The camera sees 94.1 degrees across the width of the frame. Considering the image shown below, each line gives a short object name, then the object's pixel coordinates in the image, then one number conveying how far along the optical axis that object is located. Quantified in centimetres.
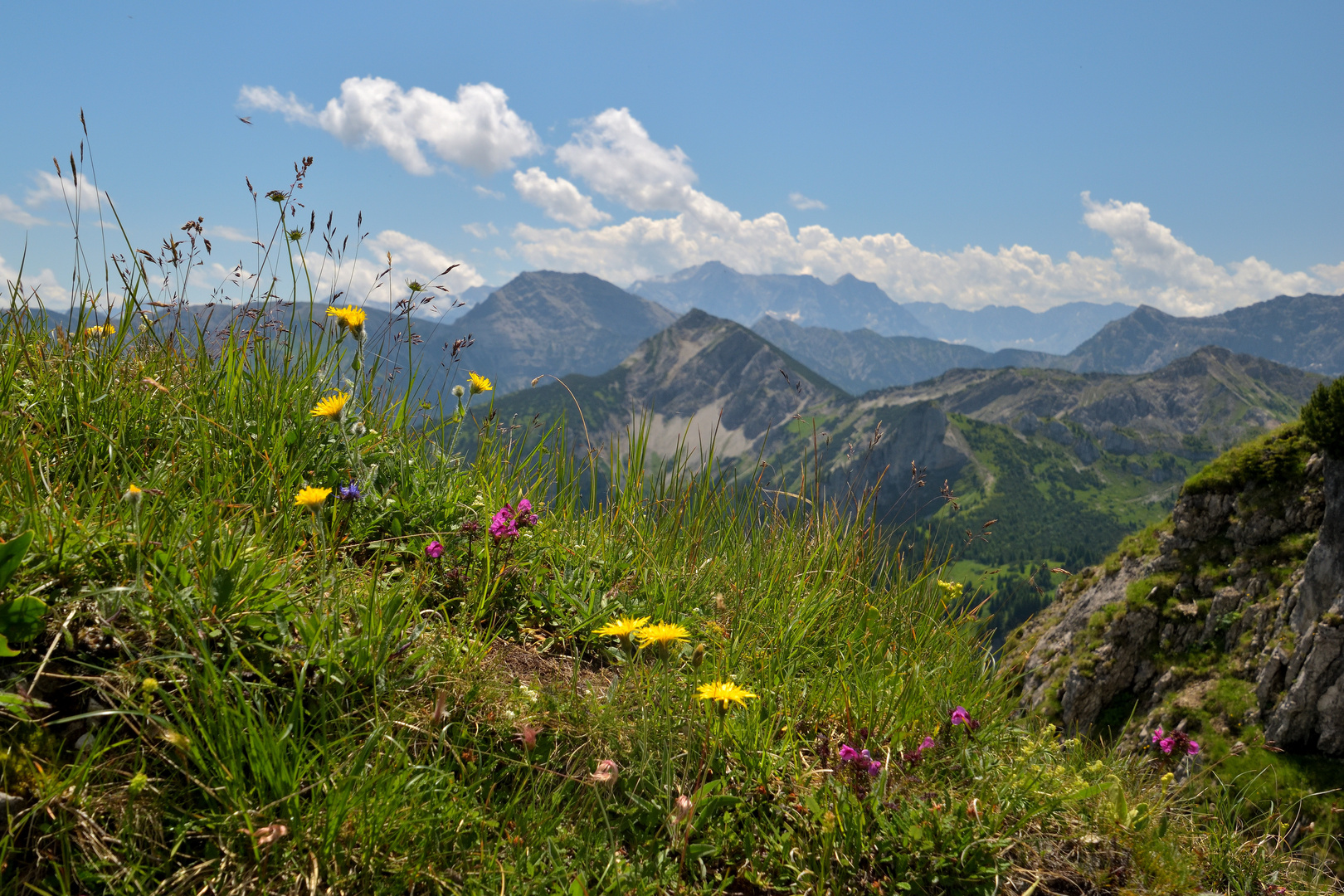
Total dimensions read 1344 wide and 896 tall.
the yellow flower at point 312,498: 238
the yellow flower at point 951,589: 483
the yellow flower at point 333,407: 320
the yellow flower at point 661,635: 239
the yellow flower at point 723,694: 226
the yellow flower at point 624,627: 253
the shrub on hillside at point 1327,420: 2626
